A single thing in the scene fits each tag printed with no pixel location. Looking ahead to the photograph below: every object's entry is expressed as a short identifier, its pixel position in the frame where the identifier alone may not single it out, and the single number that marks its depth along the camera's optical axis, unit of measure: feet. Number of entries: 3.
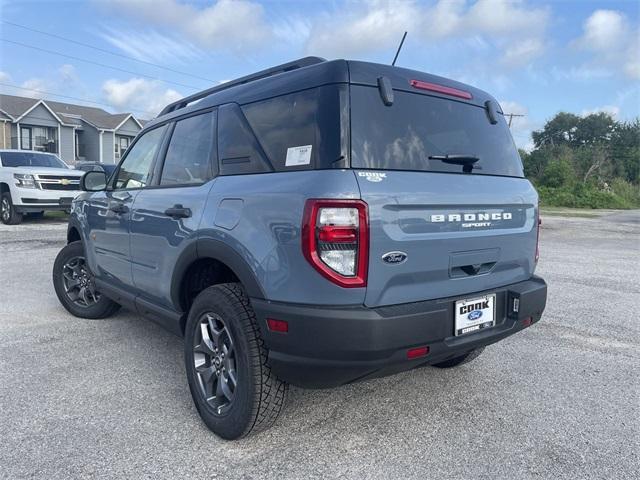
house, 114.11
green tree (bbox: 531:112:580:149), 228.57
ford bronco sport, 7.38
